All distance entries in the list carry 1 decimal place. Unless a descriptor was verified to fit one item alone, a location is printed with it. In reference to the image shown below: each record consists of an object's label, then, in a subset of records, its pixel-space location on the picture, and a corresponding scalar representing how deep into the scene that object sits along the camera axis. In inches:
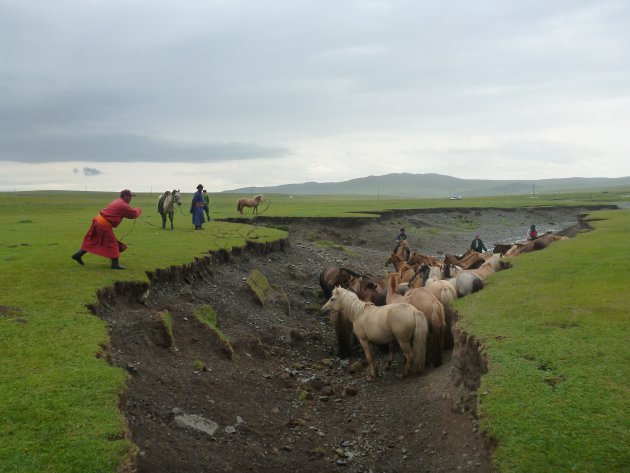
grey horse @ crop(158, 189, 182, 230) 1005.8
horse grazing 1503.4
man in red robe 560.1
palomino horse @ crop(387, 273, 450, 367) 485.4
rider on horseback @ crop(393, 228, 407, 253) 1109.3
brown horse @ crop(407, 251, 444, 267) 856.3
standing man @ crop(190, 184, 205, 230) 1027.8
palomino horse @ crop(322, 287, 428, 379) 473.1
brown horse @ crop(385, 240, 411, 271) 872.9
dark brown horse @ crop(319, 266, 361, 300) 799.1
